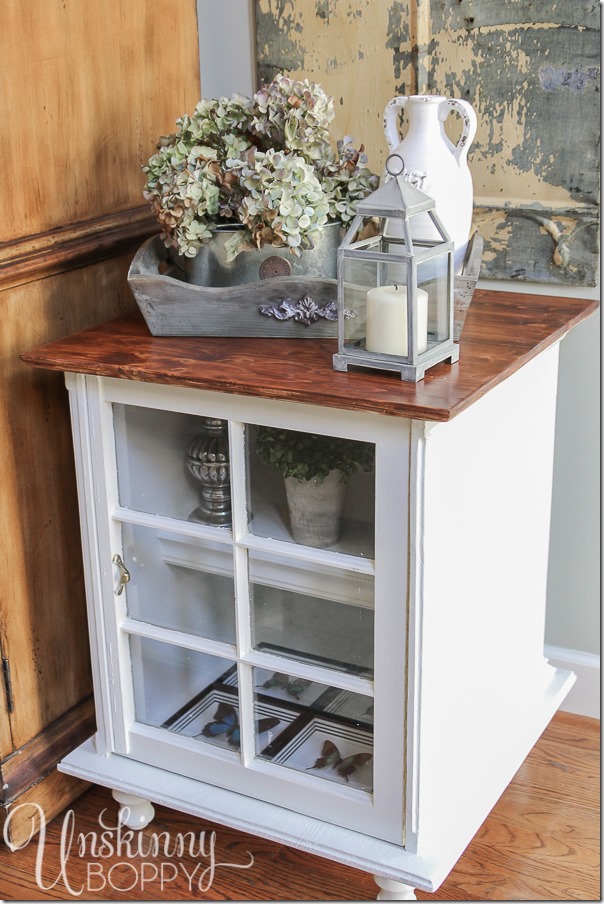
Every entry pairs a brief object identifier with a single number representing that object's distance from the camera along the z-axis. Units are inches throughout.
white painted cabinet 54.7
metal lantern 51.6
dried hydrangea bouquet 57.2
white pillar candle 52.2
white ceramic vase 59.5
